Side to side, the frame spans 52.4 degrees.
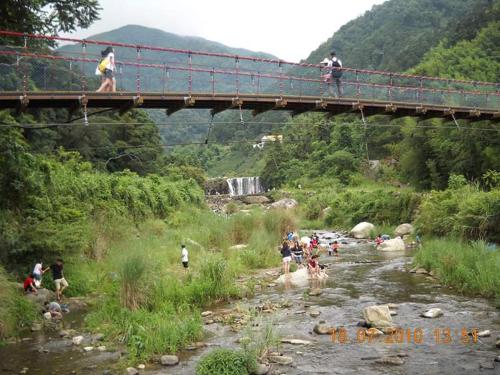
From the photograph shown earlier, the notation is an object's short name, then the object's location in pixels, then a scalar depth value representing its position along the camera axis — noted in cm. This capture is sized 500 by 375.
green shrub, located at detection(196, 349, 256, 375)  807
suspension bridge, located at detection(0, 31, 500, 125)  1181
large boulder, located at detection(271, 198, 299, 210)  4611
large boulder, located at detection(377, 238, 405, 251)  2375
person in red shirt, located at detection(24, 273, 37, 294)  1295
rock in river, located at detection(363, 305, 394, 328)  1095
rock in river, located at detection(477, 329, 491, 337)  1009
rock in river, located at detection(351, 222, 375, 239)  3008
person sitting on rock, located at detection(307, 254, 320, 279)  1658
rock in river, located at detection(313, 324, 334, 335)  1078
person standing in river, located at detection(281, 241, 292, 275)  1655
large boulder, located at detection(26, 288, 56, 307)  1270
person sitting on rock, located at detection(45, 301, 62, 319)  1236
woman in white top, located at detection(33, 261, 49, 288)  1324
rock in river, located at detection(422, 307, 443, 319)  1166
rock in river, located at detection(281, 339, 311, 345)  1010
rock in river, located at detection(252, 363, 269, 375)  838
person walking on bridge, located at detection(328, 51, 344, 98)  1577
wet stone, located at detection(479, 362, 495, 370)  839
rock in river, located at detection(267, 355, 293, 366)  899
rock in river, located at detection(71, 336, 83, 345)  1051
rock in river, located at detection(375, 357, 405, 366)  873
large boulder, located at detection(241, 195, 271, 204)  5519
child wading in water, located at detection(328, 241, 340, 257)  2314
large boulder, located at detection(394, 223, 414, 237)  2808
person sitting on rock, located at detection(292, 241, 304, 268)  1938
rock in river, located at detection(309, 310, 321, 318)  1215
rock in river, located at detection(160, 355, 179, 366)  912
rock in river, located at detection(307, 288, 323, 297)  1447
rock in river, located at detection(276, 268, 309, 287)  1609
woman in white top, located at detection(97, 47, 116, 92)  1266
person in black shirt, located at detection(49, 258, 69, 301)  1377
